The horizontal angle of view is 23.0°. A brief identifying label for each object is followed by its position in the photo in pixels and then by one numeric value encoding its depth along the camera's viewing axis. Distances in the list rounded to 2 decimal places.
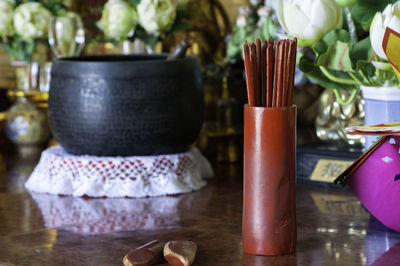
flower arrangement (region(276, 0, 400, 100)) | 1.15
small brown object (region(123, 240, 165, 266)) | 1.04
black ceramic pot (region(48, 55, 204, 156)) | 1.39
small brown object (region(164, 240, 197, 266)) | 1.04
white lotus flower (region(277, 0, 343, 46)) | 1.15
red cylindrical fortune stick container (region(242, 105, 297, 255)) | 1.04
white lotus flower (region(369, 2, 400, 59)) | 1.09
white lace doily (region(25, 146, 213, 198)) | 1.40
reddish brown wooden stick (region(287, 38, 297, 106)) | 1.04
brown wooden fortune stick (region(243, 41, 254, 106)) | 1.04
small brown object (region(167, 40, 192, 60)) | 1.45
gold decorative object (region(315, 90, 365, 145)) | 1.50
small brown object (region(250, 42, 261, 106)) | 1.04
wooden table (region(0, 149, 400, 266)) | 1.09
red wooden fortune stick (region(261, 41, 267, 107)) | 1.04
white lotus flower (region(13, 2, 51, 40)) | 1.83
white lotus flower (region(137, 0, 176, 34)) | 1.65
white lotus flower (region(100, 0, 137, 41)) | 1.70
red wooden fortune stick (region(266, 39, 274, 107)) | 1.03
